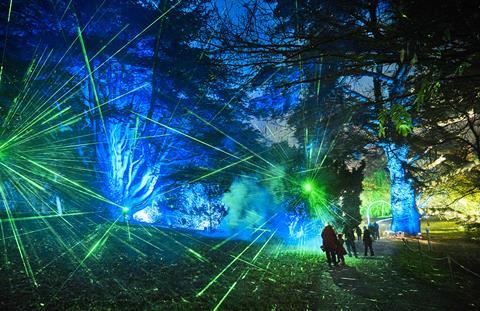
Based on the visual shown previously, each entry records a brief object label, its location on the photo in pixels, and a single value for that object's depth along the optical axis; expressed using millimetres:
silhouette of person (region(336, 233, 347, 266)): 11511
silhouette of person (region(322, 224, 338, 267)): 11312
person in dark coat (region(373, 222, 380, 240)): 20303
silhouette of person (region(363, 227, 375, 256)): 13227
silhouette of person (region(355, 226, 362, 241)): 17784
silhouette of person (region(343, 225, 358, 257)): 14039
